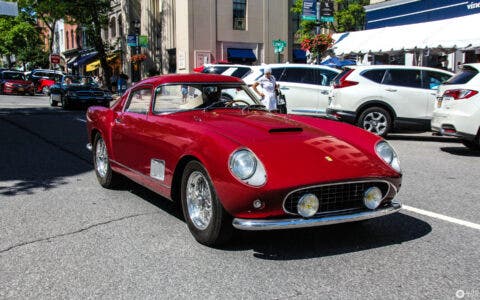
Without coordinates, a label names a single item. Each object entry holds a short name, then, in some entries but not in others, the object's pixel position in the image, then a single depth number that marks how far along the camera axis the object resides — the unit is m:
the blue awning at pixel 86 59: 46.81
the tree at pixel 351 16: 36.53
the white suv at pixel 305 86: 13.91
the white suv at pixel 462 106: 9.28
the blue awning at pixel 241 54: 35.38
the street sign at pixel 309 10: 23.30
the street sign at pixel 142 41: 35.72
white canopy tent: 16.72
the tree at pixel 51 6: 38.16
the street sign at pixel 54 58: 45.91
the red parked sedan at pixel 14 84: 34.75
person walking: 12.73
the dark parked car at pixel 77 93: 21.19
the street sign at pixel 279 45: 24.61
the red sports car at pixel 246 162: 3.89
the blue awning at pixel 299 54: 38.28
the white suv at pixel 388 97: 11.73
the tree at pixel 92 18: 37.72
